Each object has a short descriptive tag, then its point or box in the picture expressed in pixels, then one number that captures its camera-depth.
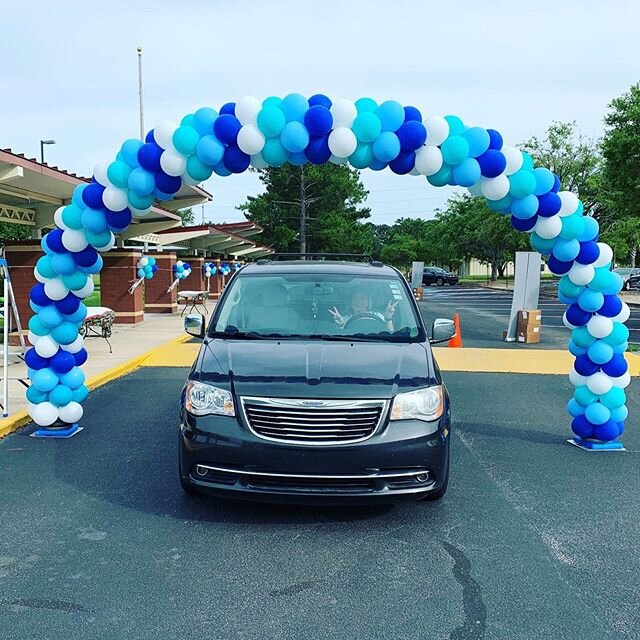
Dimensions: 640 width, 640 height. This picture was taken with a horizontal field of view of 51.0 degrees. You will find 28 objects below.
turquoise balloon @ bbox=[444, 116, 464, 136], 6.09
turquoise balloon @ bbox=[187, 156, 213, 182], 6.12
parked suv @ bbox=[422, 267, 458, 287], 60.28
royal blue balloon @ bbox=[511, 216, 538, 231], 6.36
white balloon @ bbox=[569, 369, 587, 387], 6.73
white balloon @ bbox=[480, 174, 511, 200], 6.14
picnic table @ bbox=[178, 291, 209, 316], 24.65
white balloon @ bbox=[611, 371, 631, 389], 6.61
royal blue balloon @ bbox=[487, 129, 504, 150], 6.19
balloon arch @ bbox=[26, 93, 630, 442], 6.02
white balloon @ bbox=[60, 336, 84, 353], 6.95
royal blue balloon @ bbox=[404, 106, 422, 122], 6.11
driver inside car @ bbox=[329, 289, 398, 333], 5.62
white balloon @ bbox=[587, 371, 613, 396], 6.54
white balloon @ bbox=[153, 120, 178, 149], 6.01
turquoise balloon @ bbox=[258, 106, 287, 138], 5.89
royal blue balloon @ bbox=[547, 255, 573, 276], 6.48
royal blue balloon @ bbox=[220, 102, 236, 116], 6.12
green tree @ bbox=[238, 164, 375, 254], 60.91
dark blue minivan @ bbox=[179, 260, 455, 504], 4.30
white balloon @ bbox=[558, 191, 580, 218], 6.25
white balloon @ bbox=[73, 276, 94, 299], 6.79
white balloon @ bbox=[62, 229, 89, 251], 6.43
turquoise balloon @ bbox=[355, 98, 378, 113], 6.05
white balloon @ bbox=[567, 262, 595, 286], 6.36
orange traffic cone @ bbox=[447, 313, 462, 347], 14.45
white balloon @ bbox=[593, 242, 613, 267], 6.43
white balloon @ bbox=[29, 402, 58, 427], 6.77
